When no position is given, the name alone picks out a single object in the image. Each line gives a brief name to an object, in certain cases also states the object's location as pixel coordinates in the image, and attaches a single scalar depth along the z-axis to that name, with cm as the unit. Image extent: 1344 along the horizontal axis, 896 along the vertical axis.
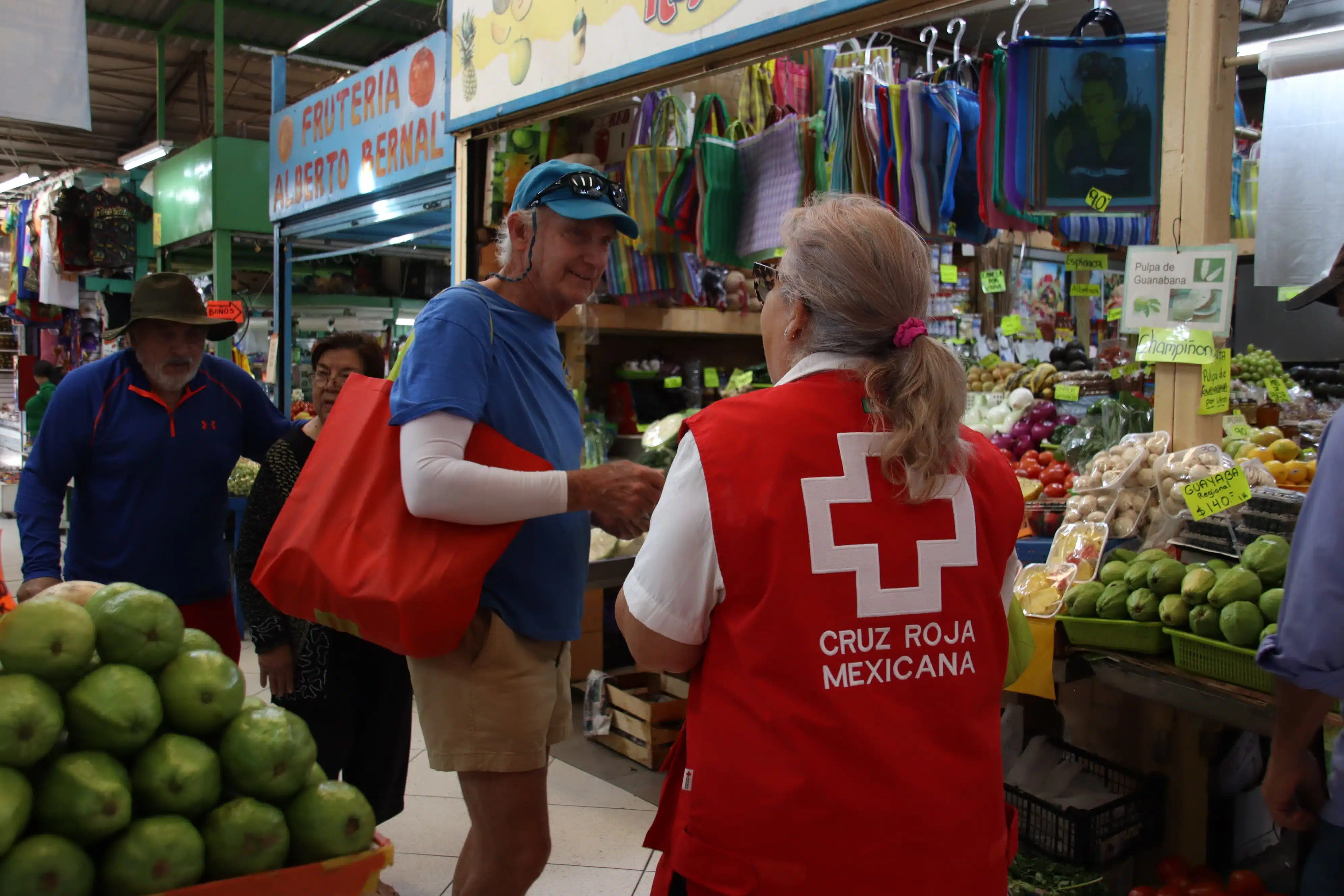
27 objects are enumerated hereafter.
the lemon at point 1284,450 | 289
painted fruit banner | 307
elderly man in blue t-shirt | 177
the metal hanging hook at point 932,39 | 348
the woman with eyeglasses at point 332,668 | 255
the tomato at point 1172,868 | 249
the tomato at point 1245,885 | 234
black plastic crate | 255
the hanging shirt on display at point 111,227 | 891
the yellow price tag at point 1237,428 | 311
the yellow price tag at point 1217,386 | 270
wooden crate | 392
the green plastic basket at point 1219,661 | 202
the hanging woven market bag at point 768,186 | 388
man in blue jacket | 276
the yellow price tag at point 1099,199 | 304
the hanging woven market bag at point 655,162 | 414
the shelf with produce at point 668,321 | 480
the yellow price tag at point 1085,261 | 395
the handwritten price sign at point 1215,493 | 240
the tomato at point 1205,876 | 242
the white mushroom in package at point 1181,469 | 254
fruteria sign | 464
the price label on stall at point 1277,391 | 379
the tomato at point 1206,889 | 236
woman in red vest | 120
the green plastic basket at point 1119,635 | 225
